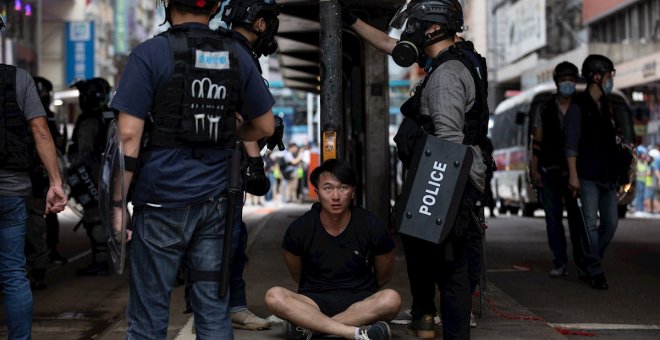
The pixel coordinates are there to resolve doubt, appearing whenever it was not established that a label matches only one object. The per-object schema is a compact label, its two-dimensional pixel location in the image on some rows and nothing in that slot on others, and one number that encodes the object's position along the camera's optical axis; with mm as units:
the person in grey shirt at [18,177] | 6355
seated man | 6832
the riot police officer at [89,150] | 11367
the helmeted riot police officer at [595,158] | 10078
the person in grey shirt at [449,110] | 6250
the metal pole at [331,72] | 7520
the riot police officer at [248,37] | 6930
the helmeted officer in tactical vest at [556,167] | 10773
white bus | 26062
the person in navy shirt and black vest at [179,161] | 4605
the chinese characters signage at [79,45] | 51062
